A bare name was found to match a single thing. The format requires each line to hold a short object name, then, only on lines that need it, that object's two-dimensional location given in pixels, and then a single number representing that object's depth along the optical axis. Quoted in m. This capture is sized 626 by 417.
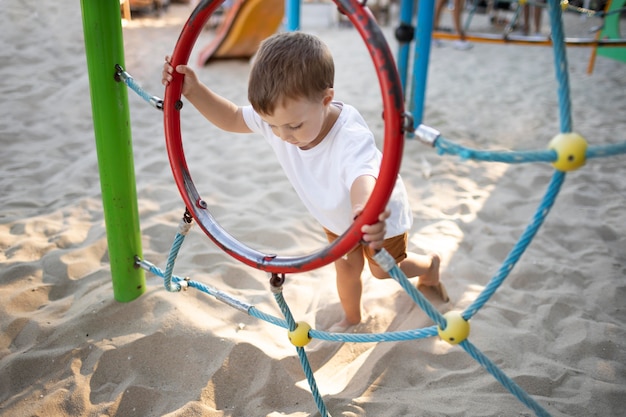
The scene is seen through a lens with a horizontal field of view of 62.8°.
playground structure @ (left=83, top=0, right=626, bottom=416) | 0.87
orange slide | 5.22
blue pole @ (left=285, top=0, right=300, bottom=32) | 2.71
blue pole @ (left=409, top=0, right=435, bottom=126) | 2.98
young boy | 1.17
